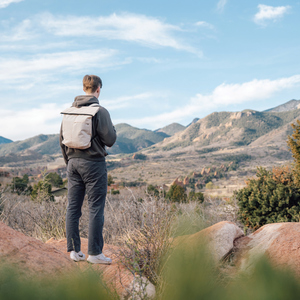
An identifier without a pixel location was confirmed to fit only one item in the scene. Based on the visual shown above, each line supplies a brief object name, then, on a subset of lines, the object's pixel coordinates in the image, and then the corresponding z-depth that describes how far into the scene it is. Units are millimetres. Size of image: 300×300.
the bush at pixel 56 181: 33316
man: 3234
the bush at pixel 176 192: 23266
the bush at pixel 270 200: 6852
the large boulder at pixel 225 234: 3758
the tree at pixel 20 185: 27311
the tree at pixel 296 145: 7778
